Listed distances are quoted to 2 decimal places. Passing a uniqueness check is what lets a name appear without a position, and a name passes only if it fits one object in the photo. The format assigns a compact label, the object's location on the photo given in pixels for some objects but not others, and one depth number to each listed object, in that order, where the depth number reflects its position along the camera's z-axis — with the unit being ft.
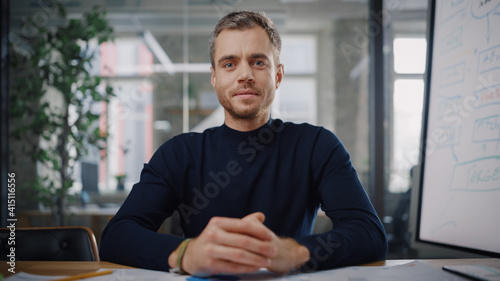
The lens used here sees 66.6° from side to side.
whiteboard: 3.76
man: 3.68
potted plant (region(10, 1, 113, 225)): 10.24
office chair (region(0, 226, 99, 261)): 4.00
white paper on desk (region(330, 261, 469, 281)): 2.65
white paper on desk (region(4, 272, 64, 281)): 2.66
